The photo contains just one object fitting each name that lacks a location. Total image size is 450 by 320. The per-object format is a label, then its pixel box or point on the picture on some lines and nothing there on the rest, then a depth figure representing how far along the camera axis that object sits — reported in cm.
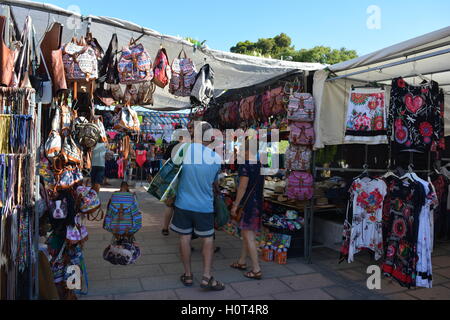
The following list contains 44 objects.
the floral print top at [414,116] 358
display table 454
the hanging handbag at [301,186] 446
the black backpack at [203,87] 422
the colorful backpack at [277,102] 480
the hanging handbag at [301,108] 444
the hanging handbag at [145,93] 436
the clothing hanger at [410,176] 354
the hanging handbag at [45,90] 300
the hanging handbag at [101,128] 353
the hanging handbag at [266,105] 505
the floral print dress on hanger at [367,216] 388
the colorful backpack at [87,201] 319
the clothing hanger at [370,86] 412
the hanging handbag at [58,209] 304
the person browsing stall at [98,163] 690
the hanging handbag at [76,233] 311
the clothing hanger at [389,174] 378
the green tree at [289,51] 2664
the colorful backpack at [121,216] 333
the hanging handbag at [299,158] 450
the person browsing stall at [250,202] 384
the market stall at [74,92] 297
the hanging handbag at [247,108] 540
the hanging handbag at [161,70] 392
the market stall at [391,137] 336
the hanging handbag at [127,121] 378
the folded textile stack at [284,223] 467
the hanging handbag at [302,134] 446
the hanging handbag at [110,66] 368
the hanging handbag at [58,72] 301
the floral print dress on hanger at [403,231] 336
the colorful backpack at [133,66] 354
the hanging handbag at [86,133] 320
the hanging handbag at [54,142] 294
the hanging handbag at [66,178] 306
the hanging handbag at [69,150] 305
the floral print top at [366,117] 403
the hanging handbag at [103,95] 411
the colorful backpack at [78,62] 312
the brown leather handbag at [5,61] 255
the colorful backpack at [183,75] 431
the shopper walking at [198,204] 350
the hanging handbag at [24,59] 271
